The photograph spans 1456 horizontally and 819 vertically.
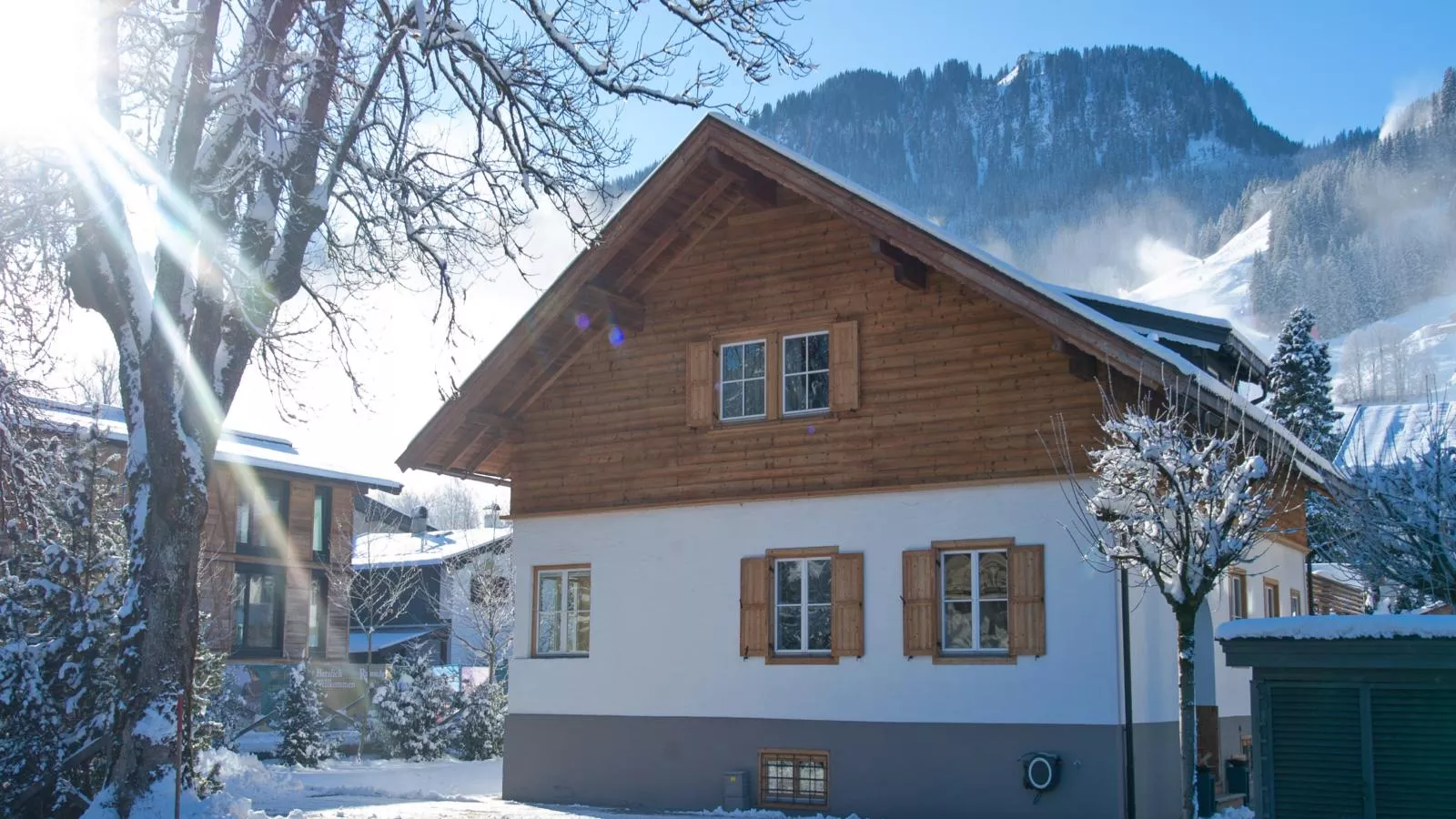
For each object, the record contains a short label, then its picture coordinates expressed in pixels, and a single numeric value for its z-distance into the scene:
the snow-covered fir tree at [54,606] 13.22
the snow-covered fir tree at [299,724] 24.03
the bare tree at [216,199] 11.78
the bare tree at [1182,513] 12.31
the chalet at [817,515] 14.86
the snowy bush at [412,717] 25.28
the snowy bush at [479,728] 25.80
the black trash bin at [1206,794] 15.00
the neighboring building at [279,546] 33.81
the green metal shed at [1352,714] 10.77
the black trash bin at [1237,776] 16.72
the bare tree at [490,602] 36.81
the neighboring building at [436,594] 44.00
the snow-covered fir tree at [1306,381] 42.78
